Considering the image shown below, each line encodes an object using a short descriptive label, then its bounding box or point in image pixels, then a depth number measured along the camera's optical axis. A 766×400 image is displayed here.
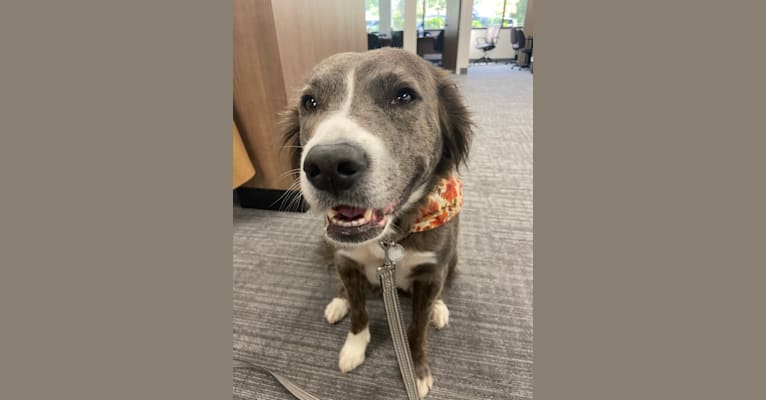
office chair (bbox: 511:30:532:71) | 11.55
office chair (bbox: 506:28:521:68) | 12.68
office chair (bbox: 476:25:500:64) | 13.60
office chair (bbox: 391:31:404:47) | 11.35
